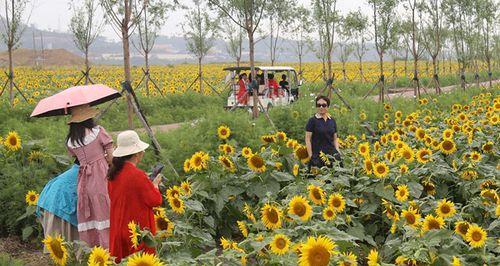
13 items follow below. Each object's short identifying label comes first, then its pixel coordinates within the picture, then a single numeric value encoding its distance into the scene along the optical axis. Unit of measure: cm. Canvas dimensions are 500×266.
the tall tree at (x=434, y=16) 1912
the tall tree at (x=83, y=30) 1692
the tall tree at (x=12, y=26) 1467
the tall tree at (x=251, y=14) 1127
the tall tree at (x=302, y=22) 2448
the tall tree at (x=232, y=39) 2594
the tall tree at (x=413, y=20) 1705
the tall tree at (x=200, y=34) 2261
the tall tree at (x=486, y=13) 2280
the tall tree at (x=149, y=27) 1683
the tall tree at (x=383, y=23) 1602
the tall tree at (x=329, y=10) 1483
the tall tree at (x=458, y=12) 2161
